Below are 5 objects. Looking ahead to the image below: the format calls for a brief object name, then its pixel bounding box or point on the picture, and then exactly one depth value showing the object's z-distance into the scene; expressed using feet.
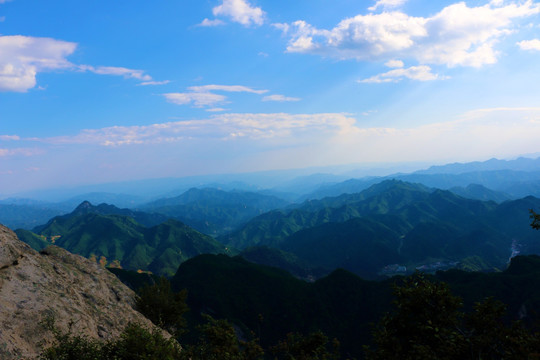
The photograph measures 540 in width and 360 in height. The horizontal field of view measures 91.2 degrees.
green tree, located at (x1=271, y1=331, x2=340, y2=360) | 89.71
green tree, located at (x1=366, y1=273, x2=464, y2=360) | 50.67
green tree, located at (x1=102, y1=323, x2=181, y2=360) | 54.34
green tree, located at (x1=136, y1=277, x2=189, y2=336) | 138.90
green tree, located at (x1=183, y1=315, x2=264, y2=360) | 74.33
